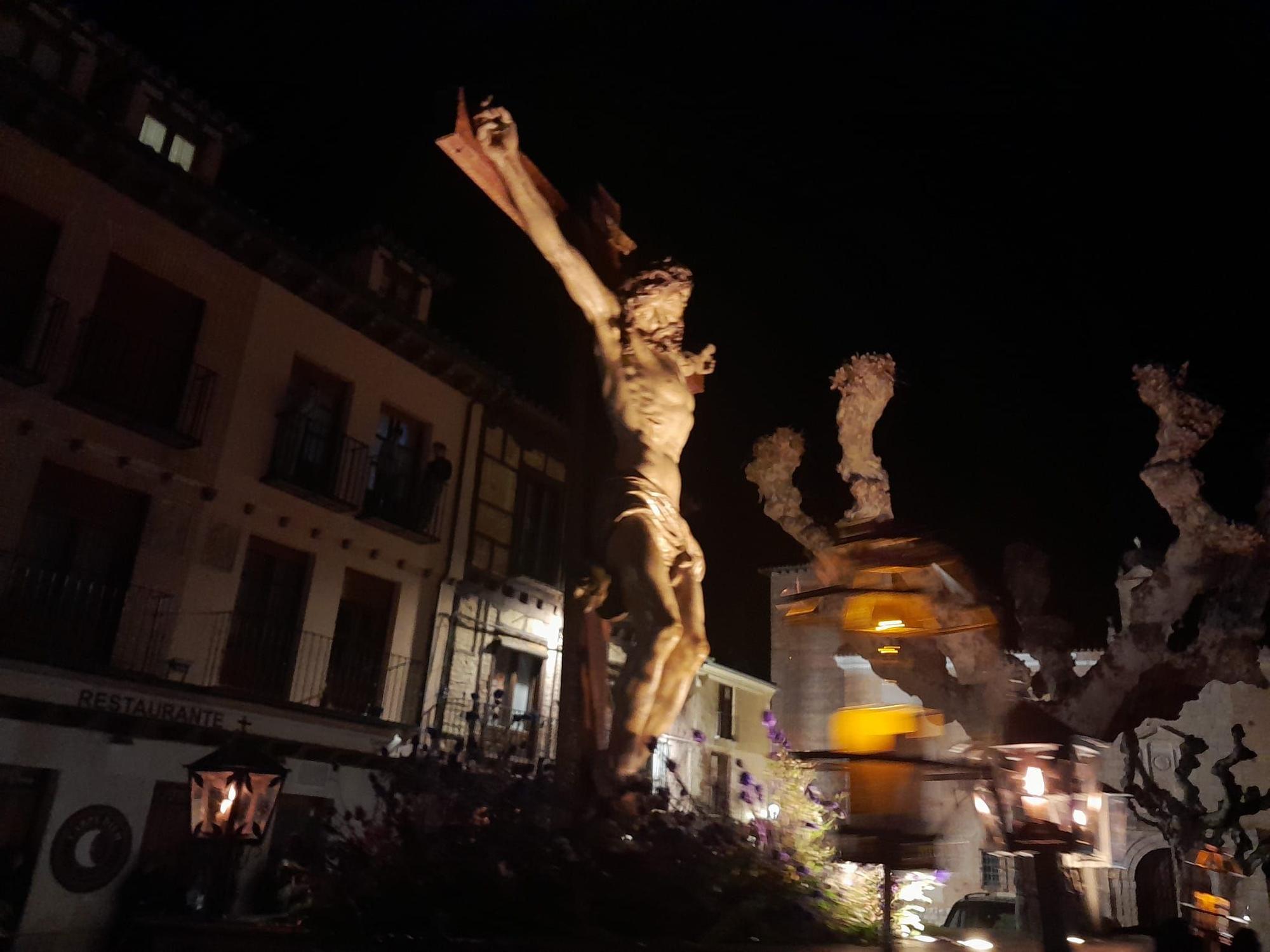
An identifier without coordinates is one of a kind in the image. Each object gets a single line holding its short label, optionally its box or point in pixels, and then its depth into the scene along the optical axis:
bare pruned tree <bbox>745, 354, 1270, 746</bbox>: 9.58
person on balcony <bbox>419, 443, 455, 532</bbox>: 16.84
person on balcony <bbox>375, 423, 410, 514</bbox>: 16.69
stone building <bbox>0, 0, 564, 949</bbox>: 12.02
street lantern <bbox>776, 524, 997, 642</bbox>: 4.53
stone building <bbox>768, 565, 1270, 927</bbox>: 23.77
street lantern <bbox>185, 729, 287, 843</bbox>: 6.27
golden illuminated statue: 5.11
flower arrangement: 3.88
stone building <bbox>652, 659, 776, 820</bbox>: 20.19
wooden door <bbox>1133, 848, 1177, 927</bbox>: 24.84
